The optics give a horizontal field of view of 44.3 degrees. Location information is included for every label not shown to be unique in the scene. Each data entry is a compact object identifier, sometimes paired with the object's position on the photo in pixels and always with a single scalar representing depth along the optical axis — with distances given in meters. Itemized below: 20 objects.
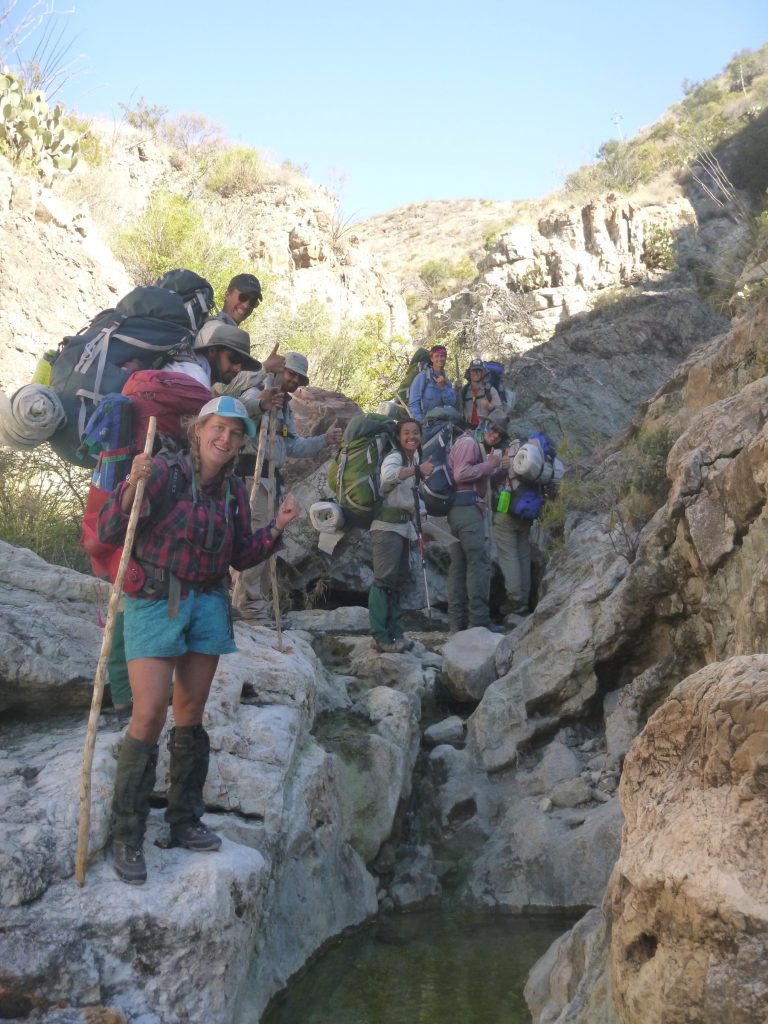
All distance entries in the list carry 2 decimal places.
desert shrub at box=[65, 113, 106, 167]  18.95
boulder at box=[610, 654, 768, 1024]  2.49
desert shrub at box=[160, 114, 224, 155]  25.66
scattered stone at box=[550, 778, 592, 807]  6.12
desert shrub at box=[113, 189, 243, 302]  15.73
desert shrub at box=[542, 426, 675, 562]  7.44
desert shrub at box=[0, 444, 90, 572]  8.20
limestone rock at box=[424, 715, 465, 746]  7.27
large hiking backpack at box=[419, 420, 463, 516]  9.56
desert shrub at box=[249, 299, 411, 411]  16.98
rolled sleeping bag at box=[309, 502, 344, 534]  7.72
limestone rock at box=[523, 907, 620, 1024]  3.32
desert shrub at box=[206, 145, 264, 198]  24.31
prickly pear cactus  13.14
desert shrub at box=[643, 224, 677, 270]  19.75
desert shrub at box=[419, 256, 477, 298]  26.55
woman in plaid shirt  3.86
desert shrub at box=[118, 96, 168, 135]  24.56
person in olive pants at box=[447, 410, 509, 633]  9.42
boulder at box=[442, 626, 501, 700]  7.73
